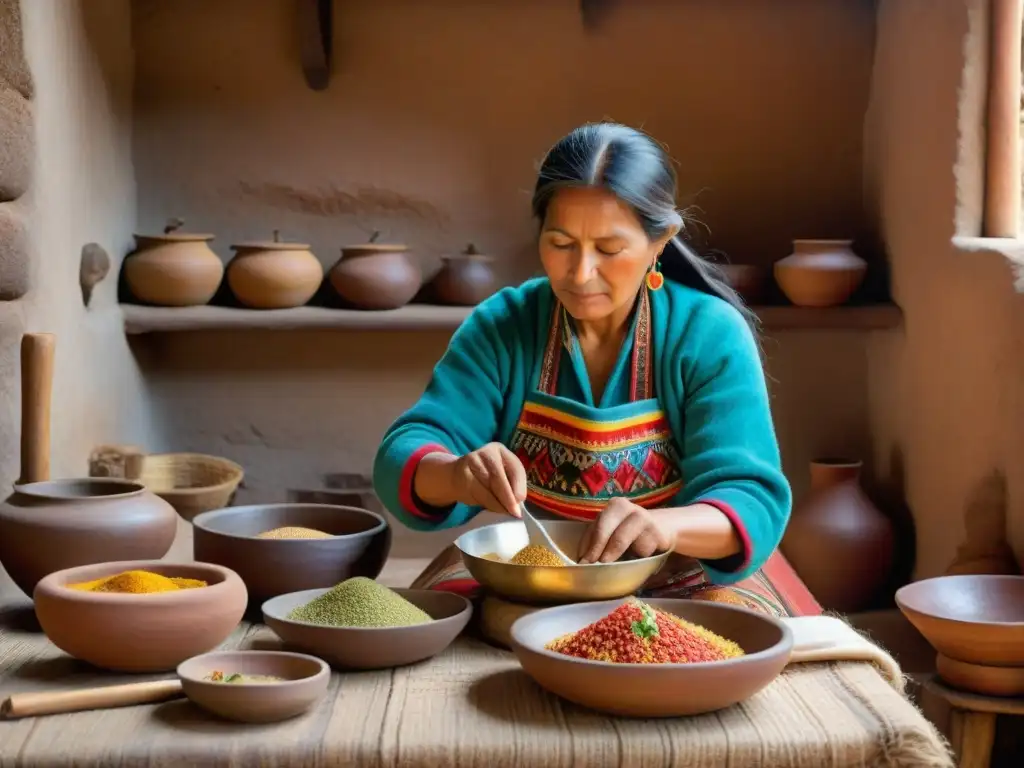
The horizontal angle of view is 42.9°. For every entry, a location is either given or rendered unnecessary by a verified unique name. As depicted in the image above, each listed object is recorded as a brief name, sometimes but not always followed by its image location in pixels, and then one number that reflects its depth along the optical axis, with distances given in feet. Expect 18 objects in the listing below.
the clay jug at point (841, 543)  12.23
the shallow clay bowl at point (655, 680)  4.53
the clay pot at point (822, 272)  12.83
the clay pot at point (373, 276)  13.15
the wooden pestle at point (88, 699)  4.68
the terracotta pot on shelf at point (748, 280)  13.19
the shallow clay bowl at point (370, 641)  5.10
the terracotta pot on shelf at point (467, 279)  13.39
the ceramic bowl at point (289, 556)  5.88
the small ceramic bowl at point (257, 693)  4.56
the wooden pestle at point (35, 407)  6.87
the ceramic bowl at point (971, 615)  8.12
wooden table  4.43
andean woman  6.37
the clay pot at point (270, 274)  13.04
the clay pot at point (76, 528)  5.97
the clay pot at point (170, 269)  12.78
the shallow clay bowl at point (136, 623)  4.99
